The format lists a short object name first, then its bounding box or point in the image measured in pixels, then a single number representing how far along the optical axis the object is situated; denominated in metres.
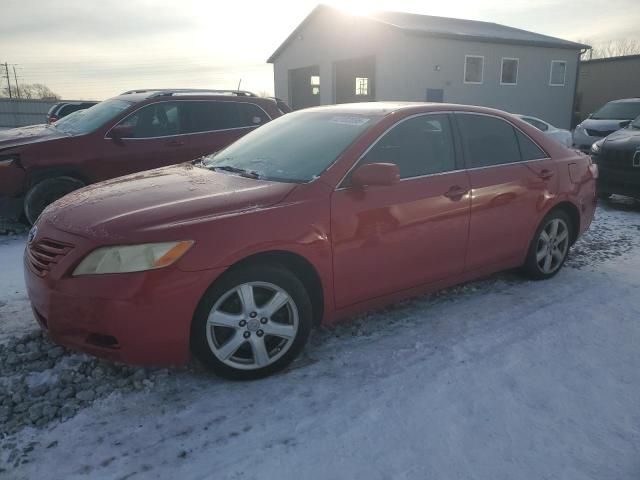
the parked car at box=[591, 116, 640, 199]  7.56
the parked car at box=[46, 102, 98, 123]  15.63
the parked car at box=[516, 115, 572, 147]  13.50
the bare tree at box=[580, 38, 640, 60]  58.29
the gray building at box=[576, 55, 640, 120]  27.23
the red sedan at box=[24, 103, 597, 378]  2.71
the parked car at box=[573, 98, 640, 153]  15.16
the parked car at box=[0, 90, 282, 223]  6.11
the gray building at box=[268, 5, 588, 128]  20.52
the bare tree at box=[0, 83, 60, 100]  53.87
